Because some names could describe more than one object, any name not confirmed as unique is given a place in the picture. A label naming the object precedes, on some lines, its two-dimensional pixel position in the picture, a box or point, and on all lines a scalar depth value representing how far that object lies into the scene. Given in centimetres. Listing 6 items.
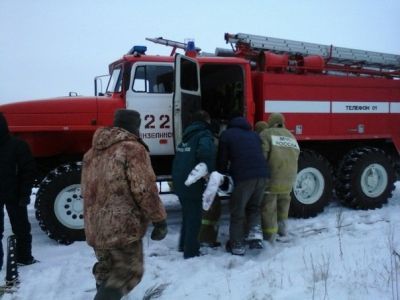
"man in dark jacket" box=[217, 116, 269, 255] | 525
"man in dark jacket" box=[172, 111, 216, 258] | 507
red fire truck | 626
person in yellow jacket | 580
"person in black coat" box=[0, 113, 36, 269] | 482
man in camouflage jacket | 323
